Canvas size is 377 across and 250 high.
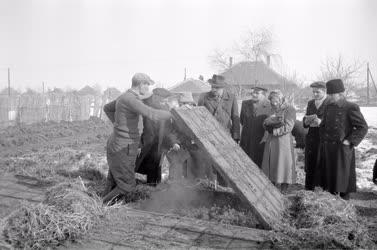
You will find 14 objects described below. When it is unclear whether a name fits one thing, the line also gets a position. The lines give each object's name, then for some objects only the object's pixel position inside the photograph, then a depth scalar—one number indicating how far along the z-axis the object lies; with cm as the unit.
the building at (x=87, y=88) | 6347
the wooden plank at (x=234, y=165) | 364
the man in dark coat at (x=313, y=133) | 579
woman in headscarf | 571
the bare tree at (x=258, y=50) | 3512
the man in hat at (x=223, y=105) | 641
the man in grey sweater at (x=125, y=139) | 466
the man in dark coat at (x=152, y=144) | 617
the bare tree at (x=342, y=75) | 2547
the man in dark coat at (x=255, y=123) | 637
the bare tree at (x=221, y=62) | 3966
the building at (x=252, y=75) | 3791
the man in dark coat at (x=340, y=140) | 534
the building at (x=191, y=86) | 4466
